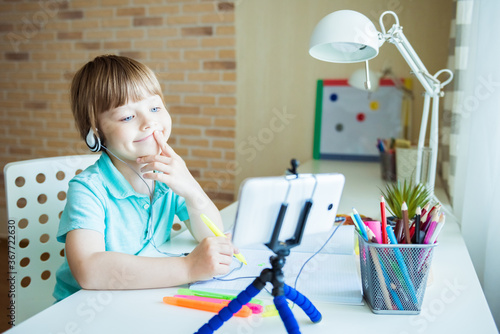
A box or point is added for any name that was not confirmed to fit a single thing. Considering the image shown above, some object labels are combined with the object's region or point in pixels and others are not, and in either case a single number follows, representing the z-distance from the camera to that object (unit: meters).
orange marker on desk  0.69
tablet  0.56
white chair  1.09
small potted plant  0.93
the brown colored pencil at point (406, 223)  0.73
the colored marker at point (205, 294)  0.74
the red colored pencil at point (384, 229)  0.73
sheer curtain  1.08
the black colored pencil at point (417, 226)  0.73
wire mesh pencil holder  0.70
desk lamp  0.95
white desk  0.65
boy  0.85
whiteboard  2.27
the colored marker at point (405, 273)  0.70
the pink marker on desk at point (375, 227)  0.76
